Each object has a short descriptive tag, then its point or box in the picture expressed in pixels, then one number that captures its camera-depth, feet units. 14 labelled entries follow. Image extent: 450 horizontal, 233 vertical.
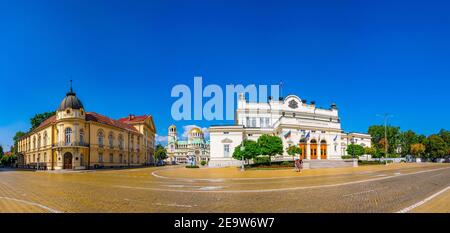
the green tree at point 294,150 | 150.30
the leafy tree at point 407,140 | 321.73
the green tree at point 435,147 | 290.15
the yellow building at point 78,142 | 171.53
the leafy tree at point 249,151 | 140.56
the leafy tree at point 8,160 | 289.94
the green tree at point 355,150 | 187.21
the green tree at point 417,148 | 287.89
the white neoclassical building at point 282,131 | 185.06
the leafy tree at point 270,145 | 139.33
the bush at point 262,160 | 147.04
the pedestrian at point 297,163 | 114.40
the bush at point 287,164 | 139.21
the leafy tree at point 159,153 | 330.67
